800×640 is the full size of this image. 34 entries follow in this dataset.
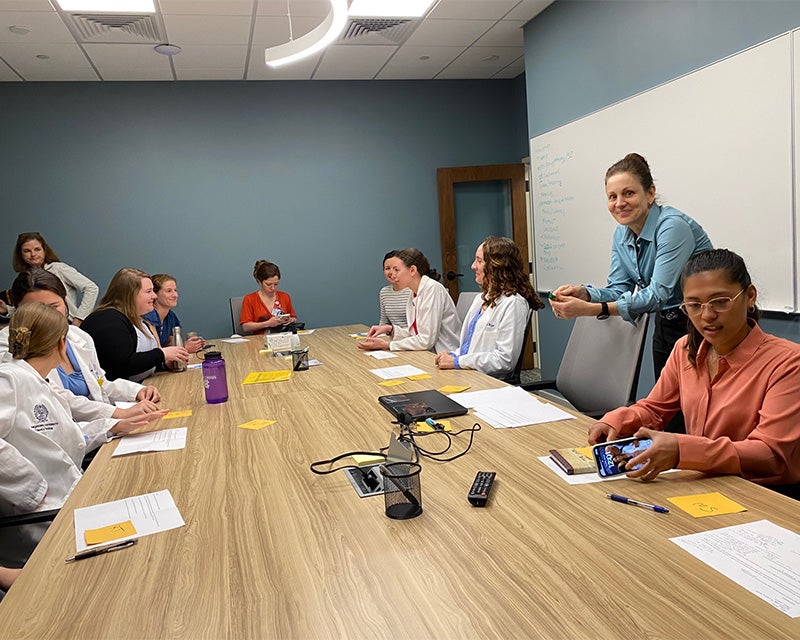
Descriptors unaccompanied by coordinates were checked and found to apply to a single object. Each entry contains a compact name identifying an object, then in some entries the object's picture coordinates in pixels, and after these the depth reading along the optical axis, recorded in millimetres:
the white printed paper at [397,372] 2832
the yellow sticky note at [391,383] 2637
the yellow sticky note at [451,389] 2404
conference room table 938
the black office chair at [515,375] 2922
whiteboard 2795
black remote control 1349
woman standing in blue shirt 2445
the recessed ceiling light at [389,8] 4118
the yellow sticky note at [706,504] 1207
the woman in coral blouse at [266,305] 4992
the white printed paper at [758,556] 933
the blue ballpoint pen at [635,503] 1230
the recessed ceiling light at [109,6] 3762
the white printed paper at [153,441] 1943
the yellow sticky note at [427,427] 1916
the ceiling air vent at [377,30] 4496
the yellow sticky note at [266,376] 2959
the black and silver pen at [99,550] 1235
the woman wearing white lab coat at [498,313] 2881
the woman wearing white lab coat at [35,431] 1704
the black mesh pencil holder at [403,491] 1307
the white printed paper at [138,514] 1357
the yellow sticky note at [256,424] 2102
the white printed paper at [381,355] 3434
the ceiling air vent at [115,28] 4043
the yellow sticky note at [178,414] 2338
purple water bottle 2461
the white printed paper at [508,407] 1938
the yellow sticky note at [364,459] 1662
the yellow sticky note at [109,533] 1306
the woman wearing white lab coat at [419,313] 3609
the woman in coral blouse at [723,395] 1363
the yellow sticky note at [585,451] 1552
